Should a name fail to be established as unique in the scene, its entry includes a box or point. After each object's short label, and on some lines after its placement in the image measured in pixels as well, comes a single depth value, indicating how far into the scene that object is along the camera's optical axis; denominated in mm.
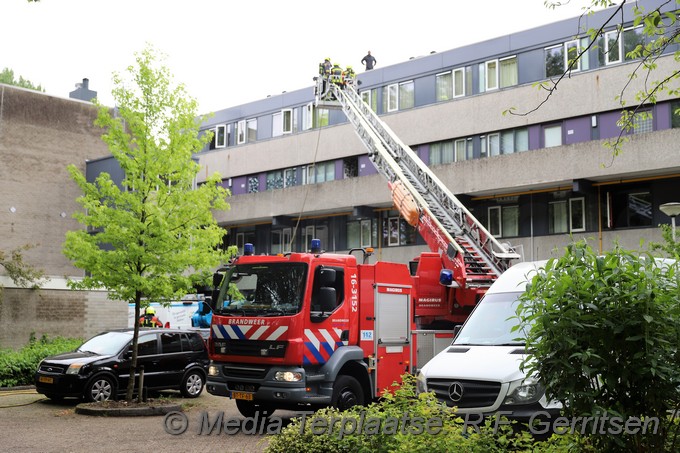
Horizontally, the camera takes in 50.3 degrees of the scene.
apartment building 25359
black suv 14883
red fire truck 11289
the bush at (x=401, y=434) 5508
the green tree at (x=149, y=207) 14617
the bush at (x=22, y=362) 18172
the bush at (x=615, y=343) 4969
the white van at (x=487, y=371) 7723
